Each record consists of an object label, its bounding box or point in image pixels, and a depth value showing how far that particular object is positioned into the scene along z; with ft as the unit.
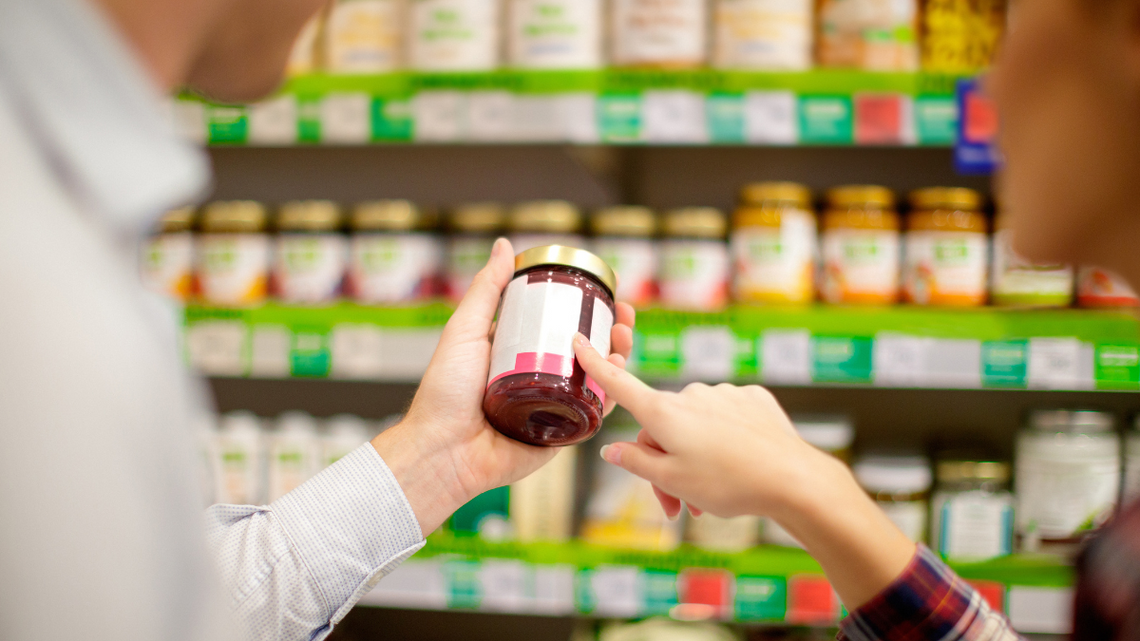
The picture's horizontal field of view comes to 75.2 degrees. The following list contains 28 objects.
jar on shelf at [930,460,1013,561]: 4.43
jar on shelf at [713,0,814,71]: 4.24
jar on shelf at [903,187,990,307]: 4.34
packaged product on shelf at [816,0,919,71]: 4.25
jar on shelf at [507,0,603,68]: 4.32
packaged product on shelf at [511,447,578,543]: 4.83
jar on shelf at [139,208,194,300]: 5.03
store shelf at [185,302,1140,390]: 4.13
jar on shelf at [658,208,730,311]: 4.47
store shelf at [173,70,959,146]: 4.17
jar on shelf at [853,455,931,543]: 4.48
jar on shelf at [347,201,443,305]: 4.80
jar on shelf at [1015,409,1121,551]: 4.28
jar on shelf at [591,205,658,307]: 4.51
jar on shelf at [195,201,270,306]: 4.91
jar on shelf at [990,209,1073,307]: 4.34
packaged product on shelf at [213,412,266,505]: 5.02
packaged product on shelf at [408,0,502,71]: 4.48
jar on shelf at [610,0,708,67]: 4.24
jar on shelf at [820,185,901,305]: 4.42
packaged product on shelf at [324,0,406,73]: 4.74
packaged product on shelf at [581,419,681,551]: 4.71
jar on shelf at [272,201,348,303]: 4.87
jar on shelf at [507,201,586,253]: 4.56
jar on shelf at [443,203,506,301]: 4.77
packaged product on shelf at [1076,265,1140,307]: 4.29
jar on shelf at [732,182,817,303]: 4.39
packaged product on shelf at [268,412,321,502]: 4.97
